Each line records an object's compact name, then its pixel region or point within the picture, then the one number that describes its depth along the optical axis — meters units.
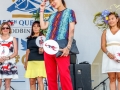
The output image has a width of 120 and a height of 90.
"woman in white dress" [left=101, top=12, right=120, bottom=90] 4.94
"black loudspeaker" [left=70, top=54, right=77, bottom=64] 4.92
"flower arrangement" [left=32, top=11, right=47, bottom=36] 6.21
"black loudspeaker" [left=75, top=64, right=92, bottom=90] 4.16
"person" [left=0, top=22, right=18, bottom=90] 5.38
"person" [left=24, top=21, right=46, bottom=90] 5.68
